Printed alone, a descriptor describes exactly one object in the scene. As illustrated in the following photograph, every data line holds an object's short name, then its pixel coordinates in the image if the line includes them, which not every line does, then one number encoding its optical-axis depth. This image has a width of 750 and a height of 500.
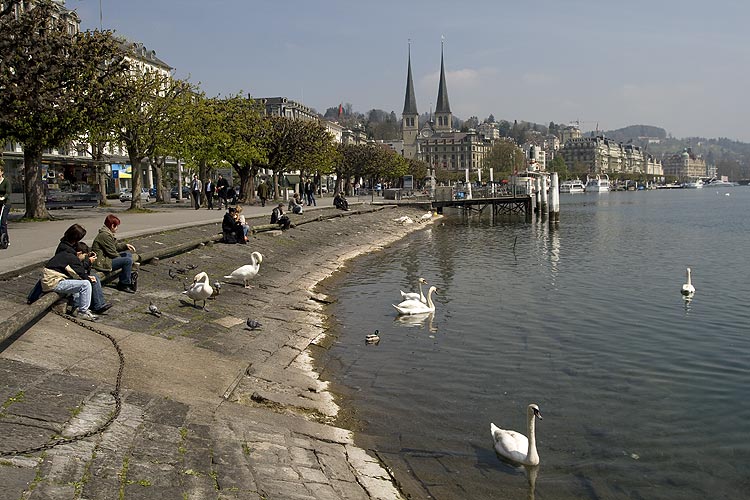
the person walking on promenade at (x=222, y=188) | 49.06
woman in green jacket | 16.12
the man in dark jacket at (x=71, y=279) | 12.83
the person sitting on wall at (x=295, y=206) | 46.28
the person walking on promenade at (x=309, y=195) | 66.10
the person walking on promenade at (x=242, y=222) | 28.43
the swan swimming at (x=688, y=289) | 23.59
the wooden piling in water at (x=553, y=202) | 66.25
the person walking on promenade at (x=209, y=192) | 49.34
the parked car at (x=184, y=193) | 73.56
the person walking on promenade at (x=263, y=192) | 57.34
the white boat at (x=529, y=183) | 79.94
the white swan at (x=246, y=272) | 20.67
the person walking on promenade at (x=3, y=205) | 19.89
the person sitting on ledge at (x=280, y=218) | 36.62
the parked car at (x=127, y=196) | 69.31
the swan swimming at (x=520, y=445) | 9.95
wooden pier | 75.94
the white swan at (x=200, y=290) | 16.69
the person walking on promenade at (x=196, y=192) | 48.88
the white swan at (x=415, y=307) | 20.50
